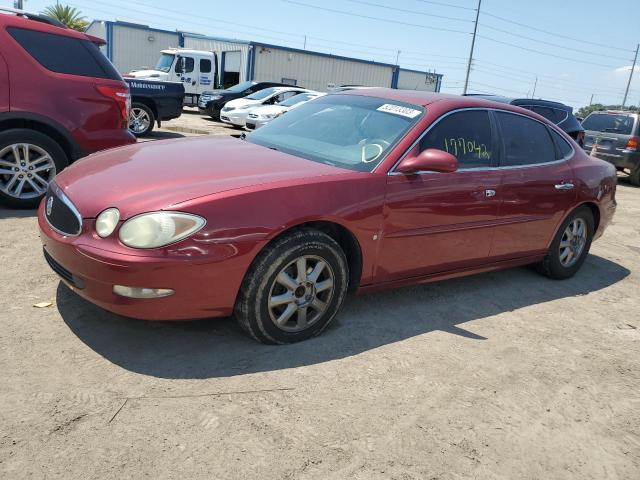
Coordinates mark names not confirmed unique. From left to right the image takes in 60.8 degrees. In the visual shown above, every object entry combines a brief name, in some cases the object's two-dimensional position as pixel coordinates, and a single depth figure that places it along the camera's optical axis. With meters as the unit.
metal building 29.75
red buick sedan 2.81
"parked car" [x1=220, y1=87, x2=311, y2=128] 17.55
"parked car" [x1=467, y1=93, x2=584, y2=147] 11.29
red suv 5.20
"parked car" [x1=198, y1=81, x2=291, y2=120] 19.98
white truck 22.97
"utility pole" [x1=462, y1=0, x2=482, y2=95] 39.66
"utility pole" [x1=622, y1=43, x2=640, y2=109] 61.75
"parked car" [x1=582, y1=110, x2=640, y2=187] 12.83
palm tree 48.94
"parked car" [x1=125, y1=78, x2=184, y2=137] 11.77
